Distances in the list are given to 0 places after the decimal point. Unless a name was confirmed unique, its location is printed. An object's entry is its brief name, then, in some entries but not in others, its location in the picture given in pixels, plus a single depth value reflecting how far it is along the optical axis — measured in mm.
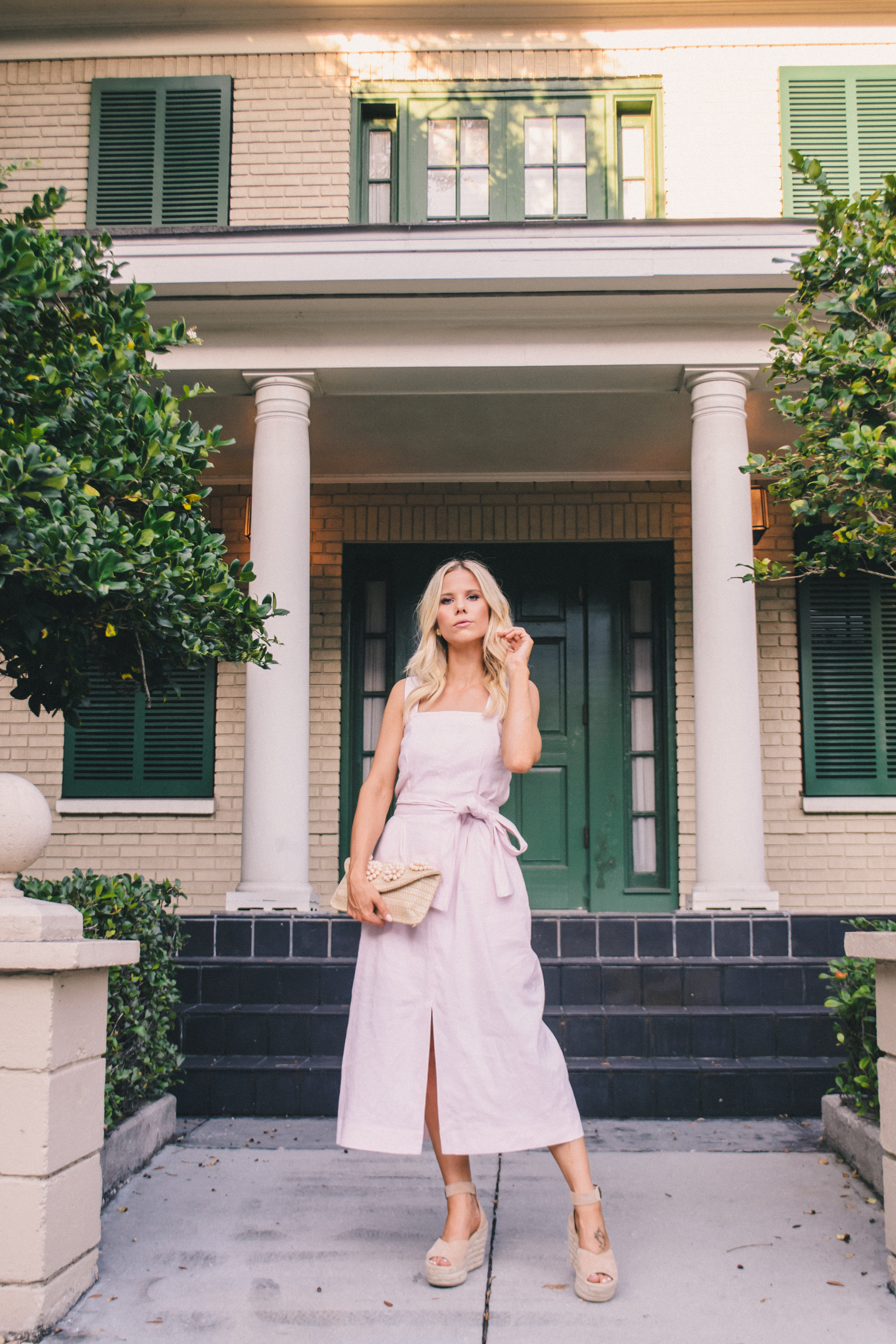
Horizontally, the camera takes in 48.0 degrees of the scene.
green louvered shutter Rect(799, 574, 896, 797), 6812
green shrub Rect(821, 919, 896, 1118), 3379
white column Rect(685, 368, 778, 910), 5117
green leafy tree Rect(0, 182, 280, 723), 2459
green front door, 6844
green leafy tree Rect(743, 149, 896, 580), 2920
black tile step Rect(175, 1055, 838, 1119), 4184
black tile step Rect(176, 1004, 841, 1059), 4375
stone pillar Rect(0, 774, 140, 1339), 2367
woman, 2574
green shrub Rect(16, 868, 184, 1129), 3518
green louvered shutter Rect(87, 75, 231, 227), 6953
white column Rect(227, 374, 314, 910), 5145
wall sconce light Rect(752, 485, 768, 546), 6555
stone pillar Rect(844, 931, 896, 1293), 2584
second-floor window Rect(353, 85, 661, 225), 6875
